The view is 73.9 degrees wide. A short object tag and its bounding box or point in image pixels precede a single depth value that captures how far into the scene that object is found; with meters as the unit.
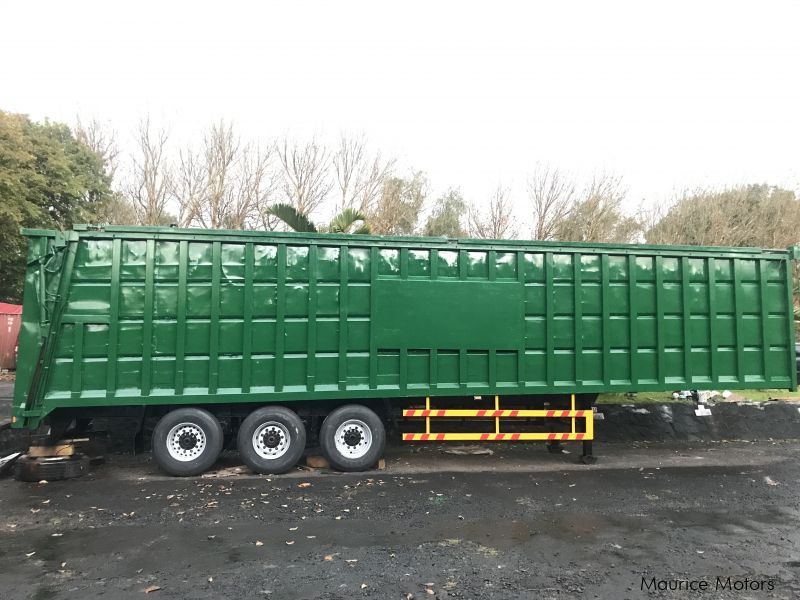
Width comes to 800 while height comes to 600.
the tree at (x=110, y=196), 23.38
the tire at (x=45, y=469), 6.48
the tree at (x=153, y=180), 22.86
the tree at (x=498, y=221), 24.61
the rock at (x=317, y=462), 7.21
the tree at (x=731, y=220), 22.11
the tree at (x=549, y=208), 23.45
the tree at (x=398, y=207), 23.53
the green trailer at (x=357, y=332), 6.48
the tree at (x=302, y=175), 23.73
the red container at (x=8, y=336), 18.56
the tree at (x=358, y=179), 24.25
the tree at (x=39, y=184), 16.28
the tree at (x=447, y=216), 26.77
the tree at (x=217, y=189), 22.58
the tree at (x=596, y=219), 22.38
